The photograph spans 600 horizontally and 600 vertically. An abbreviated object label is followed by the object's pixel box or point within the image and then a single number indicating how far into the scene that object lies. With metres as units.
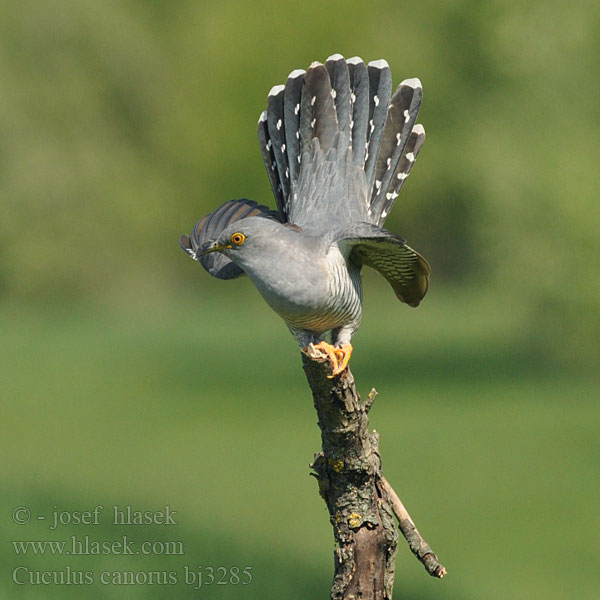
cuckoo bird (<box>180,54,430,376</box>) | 9.41
